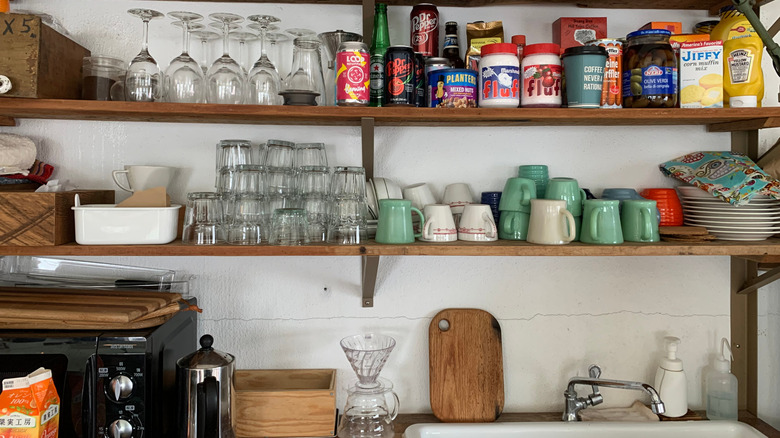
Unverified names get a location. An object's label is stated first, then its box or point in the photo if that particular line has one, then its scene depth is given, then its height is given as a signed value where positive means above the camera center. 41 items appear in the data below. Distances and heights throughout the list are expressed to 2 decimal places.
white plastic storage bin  1.44 -0.01
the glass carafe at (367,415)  1.56 -0.52
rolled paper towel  1.54 +0.18
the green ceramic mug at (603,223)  1.50 -0.01
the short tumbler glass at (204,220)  1.51 +0.00
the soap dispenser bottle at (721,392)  1.76 -0.52
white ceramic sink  1.67 -0.60
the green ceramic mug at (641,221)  1.54 +0.00
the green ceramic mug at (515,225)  1.59 -0.02
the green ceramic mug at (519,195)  1.59 +0.07
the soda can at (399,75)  1.50 +0.37
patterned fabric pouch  1.55 +0.12
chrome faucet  1.69 -0.52
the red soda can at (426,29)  1.64 +0.53
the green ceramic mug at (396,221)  1.49 +0.00
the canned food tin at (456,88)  1.51 +0.34
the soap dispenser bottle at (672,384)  1.74 -0.49
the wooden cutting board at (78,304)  1.40 -0.21
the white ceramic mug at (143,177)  1.59 +0.12
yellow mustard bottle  1.55 +0.41
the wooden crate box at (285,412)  1.56 -0.51
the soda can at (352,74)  1.48 +0.37
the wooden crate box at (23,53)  1.37 +0.39
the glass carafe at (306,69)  1.58 +0.41
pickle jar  1.52 +0.38
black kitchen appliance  1.36 -0.35
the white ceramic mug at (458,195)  1.70 +0.07
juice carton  1.27 -0.40
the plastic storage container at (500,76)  1.51 +0.37
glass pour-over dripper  1.62 -0.39
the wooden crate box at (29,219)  1.40 +0.01
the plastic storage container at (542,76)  1.52 +0.37
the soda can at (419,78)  1.54 +0.38
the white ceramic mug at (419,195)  1.69 +0.07
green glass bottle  1.53 +0.45
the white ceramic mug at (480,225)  1.54 -0.01
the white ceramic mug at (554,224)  1.49 -0.01
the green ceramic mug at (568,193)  1.59 +0.07
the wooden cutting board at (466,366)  1.76 -0.44
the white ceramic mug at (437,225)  1.53 -0.01
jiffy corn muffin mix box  1.53 +0.38
